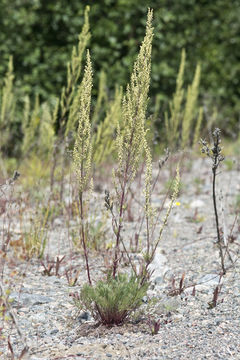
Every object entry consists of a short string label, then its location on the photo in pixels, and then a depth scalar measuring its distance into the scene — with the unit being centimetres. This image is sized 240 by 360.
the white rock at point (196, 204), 910
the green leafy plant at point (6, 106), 859
